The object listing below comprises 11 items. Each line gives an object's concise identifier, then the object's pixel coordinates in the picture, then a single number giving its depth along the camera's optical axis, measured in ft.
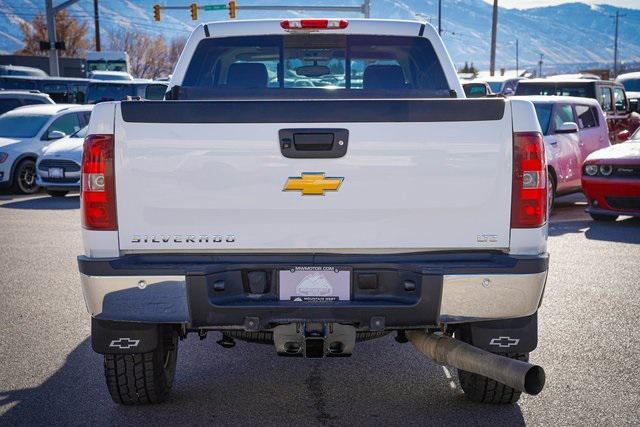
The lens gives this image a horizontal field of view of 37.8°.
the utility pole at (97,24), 178.83
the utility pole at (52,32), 116.57
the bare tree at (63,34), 283.38
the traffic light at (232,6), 133.90
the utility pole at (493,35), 151.21
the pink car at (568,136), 44.09
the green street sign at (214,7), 134.23
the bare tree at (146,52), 361.71
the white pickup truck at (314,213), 13.61
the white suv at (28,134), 59.06
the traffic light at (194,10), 143.13
